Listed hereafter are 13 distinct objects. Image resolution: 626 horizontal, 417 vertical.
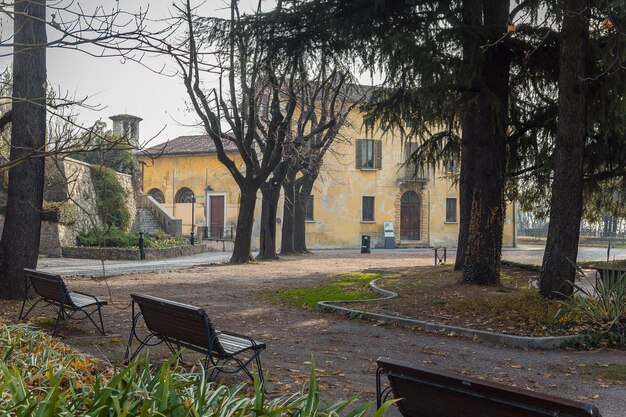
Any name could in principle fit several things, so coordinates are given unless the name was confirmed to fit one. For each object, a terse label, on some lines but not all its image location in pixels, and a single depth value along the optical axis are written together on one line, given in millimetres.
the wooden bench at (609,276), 9516
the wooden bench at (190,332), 5754
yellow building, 41406
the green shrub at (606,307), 8925
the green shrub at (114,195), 30312
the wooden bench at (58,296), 8211
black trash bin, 33844
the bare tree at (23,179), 10766
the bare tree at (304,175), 24470
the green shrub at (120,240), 26953
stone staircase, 35156
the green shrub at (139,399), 3252
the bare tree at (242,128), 21922
